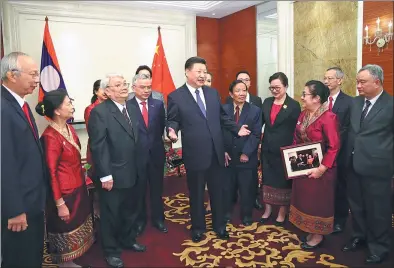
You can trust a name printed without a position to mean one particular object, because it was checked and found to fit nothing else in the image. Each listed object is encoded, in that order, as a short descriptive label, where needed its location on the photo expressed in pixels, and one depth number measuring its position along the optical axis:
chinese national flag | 5.90
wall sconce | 3.64
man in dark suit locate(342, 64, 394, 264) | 2.14
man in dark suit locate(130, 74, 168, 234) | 2.89
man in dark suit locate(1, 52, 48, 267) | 1.65
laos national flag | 5.02
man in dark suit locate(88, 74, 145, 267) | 2.25
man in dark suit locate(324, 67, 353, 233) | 2.79
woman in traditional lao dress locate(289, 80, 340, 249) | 2.42
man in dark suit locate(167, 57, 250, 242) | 2.65
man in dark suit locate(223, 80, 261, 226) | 3.08
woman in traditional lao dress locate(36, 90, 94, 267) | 2.07
